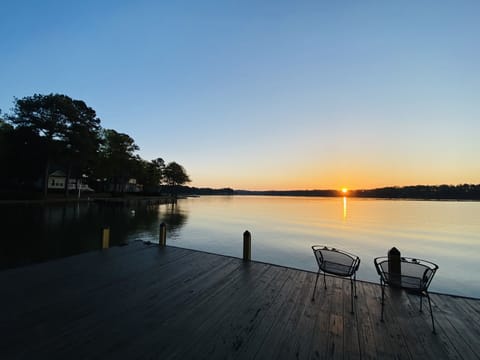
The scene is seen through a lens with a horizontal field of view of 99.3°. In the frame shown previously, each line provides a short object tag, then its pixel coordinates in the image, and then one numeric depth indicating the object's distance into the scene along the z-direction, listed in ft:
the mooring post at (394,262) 10.57
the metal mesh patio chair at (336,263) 9.41
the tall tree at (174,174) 187.52
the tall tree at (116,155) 102.12
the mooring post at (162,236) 19.15
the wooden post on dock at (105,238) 17.71
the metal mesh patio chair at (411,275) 8.02
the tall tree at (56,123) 72.18
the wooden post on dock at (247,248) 15.26
